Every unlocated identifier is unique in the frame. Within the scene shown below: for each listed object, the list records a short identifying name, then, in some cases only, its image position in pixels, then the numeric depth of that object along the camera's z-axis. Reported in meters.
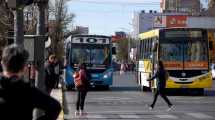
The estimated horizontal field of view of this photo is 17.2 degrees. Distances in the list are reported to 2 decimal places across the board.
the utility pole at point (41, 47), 13.44
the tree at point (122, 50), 168.62
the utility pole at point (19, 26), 10.66
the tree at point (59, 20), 64.16
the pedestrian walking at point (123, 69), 91.38
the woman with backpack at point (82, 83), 20.88
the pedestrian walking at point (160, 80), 23.84
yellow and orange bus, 32.81
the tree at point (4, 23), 41.92
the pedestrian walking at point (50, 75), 20.04
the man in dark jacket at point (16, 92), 5.55
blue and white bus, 38.56
